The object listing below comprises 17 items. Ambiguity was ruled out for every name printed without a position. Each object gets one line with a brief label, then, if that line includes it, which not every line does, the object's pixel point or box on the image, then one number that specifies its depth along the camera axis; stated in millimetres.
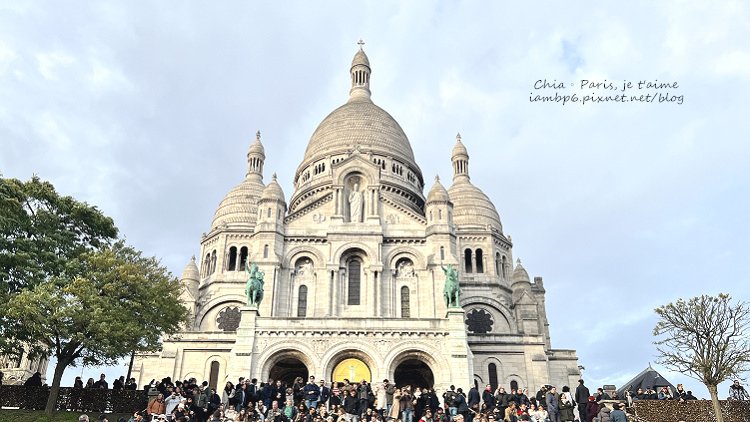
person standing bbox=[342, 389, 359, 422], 20906
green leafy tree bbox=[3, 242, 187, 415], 23891
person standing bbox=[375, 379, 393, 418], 22738
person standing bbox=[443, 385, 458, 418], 21406
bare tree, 25873
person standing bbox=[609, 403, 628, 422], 16938
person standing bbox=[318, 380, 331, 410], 22656
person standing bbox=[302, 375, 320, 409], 22156
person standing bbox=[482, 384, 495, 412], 21558
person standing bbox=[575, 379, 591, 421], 21406
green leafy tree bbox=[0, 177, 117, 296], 25688
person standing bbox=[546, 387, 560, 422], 20375
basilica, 31250
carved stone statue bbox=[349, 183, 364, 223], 40406
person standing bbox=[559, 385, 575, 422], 20109
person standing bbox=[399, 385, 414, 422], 20453
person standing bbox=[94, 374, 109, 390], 25812
